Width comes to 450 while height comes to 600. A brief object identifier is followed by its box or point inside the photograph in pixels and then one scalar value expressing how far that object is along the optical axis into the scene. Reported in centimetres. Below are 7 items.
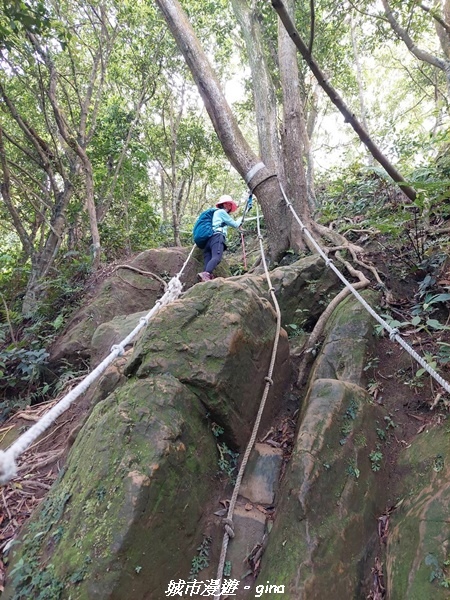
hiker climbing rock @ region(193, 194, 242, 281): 510
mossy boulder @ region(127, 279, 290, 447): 244
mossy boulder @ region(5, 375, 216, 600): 170
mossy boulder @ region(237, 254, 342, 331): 397
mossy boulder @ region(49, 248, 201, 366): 459
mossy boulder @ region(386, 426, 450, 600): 166
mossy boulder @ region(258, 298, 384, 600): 184
